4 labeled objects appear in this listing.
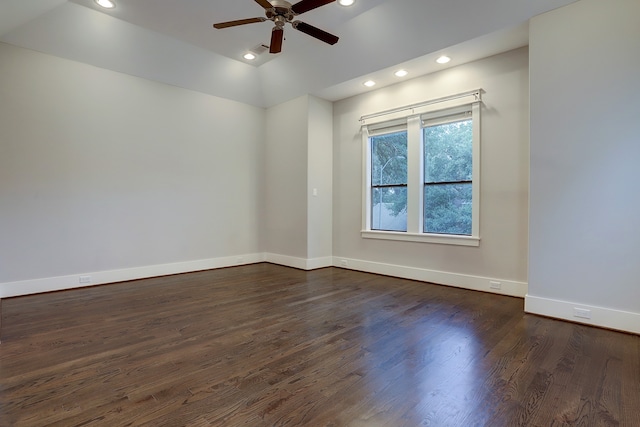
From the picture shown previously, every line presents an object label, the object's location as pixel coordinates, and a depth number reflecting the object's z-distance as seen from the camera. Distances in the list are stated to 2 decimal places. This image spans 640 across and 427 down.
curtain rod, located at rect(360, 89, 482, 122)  3.98
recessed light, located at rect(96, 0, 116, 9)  3.47
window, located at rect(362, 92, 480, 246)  4.17
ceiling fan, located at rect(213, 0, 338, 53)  2.83
